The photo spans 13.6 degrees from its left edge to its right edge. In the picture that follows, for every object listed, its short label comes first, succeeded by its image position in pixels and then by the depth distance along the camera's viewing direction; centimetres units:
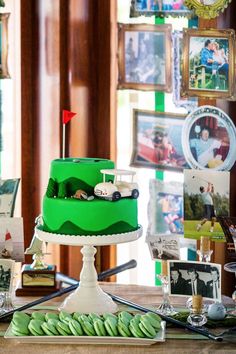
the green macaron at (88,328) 301
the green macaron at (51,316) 309
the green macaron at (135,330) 301
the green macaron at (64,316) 306
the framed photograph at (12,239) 345
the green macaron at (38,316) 310
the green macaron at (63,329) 302
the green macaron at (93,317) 308
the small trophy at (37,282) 351
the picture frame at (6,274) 333
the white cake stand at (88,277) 313
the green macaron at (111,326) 301
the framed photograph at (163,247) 344
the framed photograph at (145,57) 406
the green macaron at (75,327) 301
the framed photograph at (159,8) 399
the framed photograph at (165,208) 412
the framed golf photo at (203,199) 371
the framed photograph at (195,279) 325
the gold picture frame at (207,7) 387
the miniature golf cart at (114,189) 316
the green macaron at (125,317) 305
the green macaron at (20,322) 303
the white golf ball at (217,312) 323
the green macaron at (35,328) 302
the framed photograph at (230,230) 339
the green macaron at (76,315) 310
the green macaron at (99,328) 301
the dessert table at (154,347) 295
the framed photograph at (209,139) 393
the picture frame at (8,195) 373
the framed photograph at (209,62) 390
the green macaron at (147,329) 301
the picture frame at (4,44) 426
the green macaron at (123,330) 301
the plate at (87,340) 299
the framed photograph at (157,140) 409
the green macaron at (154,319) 306
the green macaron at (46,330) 302
